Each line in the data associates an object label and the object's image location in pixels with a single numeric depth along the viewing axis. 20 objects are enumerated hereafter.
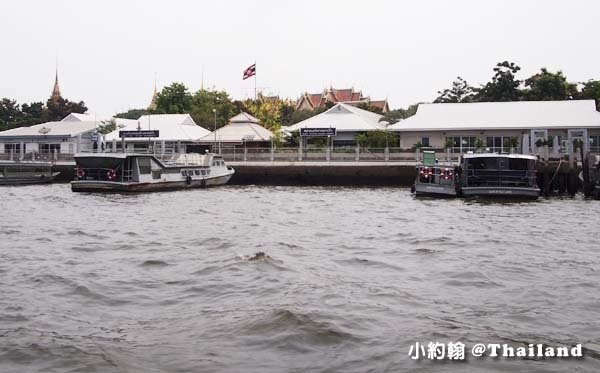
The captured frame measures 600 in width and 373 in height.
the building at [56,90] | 98.20
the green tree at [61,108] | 76.69
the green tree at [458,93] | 65.31
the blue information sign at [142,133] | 45.31
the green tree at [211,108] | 69.56
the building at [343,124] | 50.69
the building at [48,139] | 56.91
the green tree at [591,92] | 53.53
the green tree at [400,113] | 62.64
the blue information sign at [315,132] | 45.35
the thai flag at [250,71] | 56.22
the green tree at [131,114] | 98.38
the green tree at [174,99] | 75.44
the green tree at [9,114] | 72.94
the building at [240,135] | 51.12
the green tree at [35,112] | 75.25
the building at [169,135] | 53.88
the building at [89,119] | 63.97
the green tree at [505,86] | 57.56
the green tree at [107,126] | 60.52
